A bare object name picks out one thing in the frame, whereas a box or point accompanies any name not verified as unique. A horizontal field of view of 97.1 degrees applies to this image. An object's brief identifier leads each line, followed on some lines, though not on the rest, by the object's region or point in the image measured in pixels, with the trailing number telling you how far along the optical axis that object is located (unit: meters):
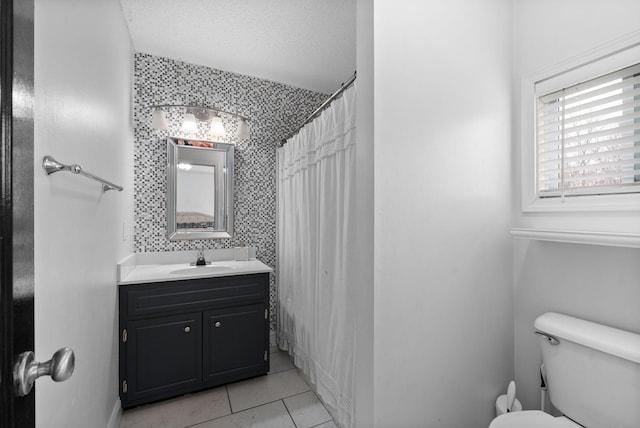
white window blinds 1.12
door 0.45
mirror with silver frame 2.41
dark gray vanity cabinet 1.85
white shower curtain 1.66
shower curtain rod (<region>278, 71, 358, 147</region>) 1.58
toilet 0.99
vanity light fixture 2.25
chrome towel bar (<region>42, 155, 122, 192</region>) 0.86
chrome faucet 2.38
